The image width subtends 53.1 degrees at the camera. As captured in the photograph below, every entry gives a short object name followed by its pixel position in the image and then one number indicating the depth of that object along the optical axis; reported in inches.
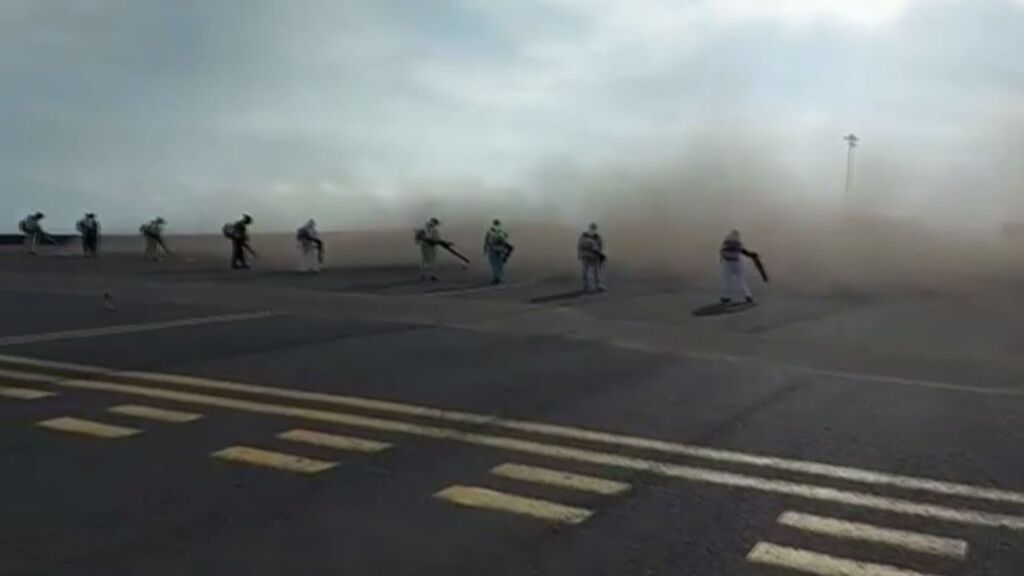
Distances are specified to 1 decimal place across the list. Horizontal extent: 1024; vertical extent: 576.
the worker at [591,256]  979.9
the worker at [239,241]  1286.9
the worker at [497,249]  1080.8
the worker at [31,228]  1643.7
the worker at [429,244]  1101.1
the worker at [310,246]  1222.3
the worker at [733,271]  856.3
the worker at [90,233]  1595.7
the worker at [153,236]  1485.0
